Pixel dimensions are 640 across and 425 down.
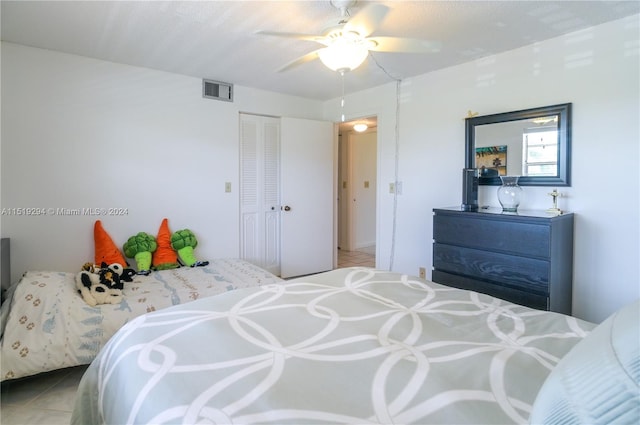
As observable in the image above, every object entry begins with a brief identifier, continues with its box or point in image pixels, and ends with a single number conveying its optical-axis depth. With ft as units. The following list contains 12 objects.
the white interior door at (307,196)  13.74
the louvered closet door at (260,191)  12.98
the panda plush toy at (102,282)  7.64
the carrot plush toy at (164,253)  10.73
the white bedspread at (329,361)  2.52
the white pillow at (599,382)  1.63
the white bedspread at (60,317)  6.32
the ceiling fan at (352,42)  5.75
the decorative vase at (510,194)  8.58
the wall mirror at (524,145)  8.20
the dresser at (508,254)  7.21
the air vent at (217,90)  11.78
